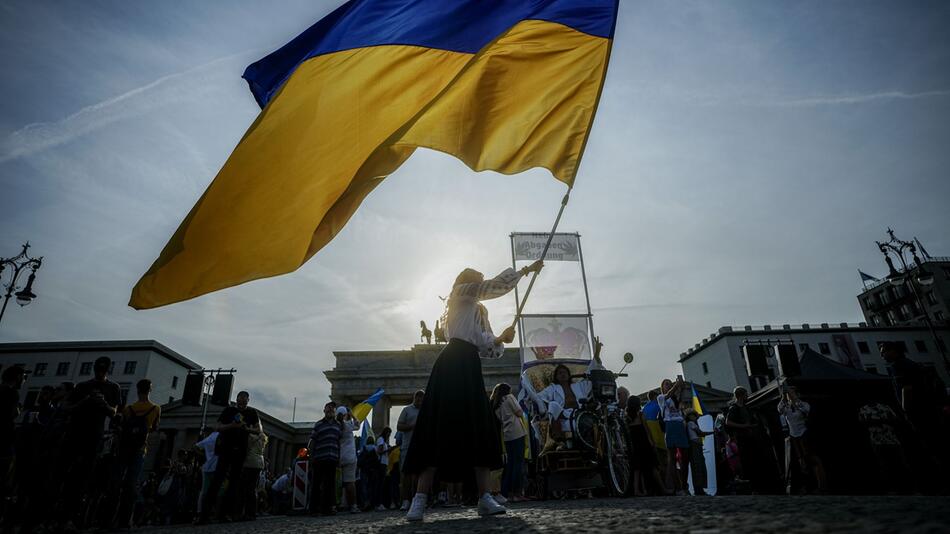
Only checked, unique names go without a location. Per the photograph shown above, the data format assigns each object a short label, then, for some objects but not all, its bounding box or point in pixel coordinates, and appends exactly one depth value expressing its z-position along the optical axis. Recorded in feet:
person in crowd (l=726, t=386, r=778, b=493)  29.32
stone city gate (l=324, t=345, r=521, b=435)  134.92
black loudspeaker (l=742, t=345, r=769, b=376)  59.72
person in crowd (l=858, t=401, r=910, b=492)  21.72
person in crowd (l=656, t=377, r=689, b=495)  28.78
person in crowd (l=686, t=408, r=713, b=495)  30.37
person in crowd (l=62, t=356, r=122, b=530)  17.19
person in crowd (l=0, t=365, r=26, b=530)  17.93
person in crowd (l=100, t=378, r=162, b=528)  19.54
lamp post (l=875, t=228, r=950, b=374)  51.53
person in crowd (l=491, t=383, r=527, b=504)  26.30
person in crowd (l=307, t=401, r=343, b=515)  27.12
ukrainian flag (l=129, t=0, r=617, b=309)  13.76
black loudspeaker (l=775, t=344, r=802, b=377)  35.53
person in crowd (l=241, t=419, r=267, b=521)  26.62
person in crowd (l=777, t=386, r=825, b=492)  25.39
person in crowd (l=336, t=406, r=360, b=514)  30.12
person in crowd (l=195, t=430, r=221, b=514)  30.68
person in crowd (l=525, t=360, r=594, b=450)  24.84
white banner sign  56.95
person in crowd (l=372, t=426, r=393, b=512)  36.70
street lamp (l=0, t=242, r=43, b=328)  47.88
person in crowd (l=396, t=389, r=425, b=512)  29.41
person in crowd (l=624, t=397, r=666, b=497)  25.20
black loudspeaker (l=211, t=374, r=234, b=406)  69.53
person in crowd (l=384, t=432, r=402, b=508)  36.48
